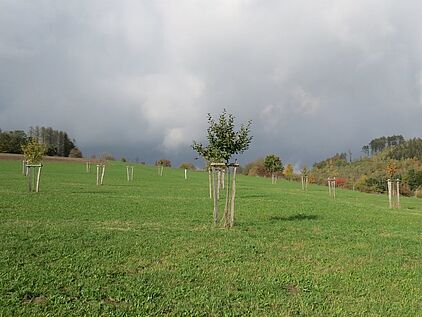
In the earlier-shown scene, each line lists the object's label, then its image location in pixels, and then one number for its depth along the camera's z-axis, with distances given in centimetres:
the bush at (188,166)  12209
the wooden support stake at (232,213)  1630
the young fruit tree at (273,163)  7925
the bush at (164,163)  11101
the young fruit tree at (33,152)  3375
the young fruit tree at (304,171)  6562
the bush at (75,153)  13035
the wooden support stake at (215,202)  1662
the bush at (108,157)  11894
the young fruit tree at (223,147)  1667
